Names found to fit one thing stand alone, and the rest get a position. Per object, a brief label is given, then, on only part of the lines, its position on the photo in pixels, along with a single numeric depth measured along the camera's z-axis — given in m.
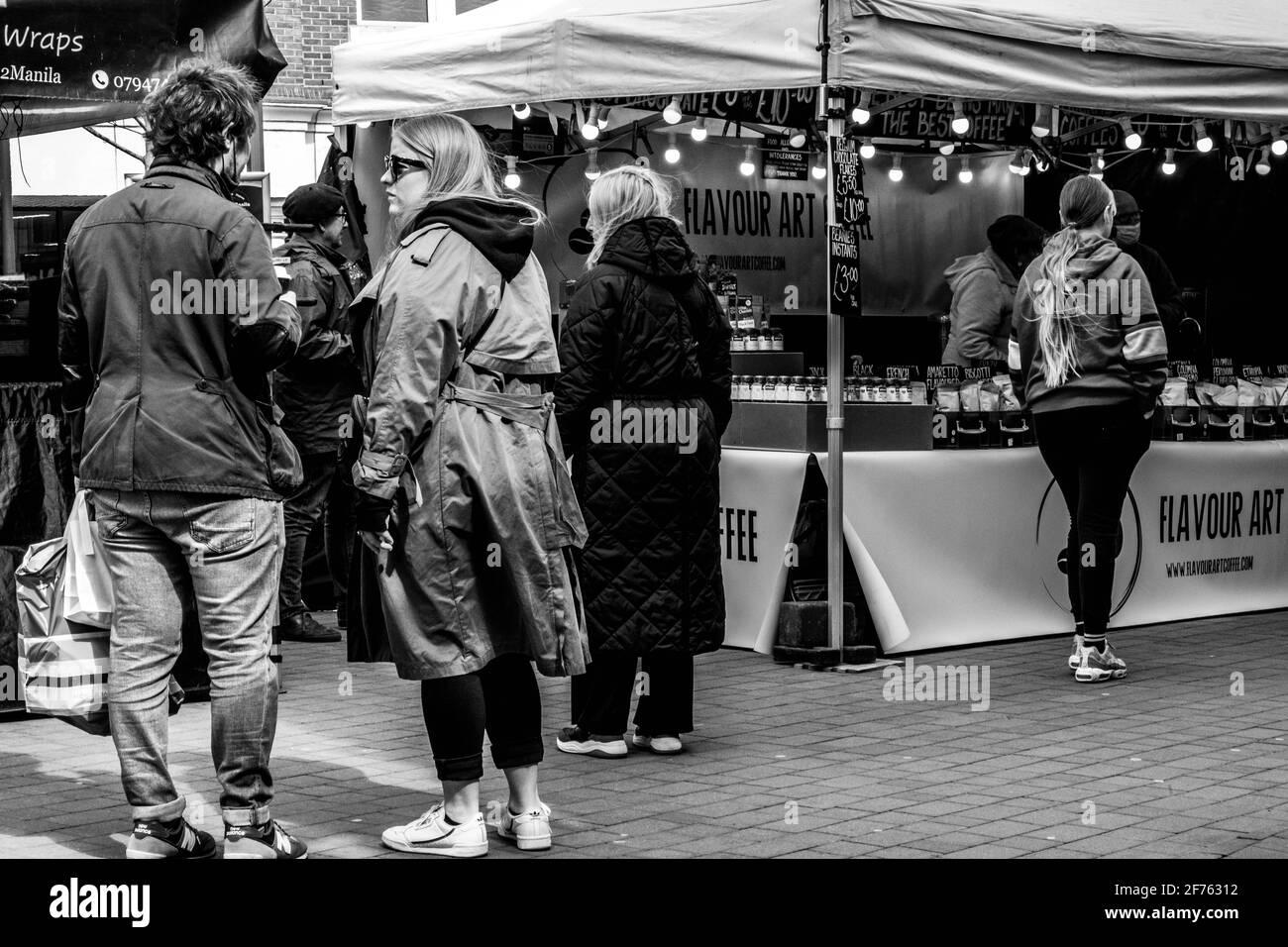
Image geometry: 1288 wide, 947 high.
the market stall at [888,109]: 7.18
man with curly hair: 4.32
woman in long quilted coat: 5.86
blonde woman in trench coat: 4.43
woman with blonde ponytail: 7.30
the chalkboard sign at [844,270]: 7.34
